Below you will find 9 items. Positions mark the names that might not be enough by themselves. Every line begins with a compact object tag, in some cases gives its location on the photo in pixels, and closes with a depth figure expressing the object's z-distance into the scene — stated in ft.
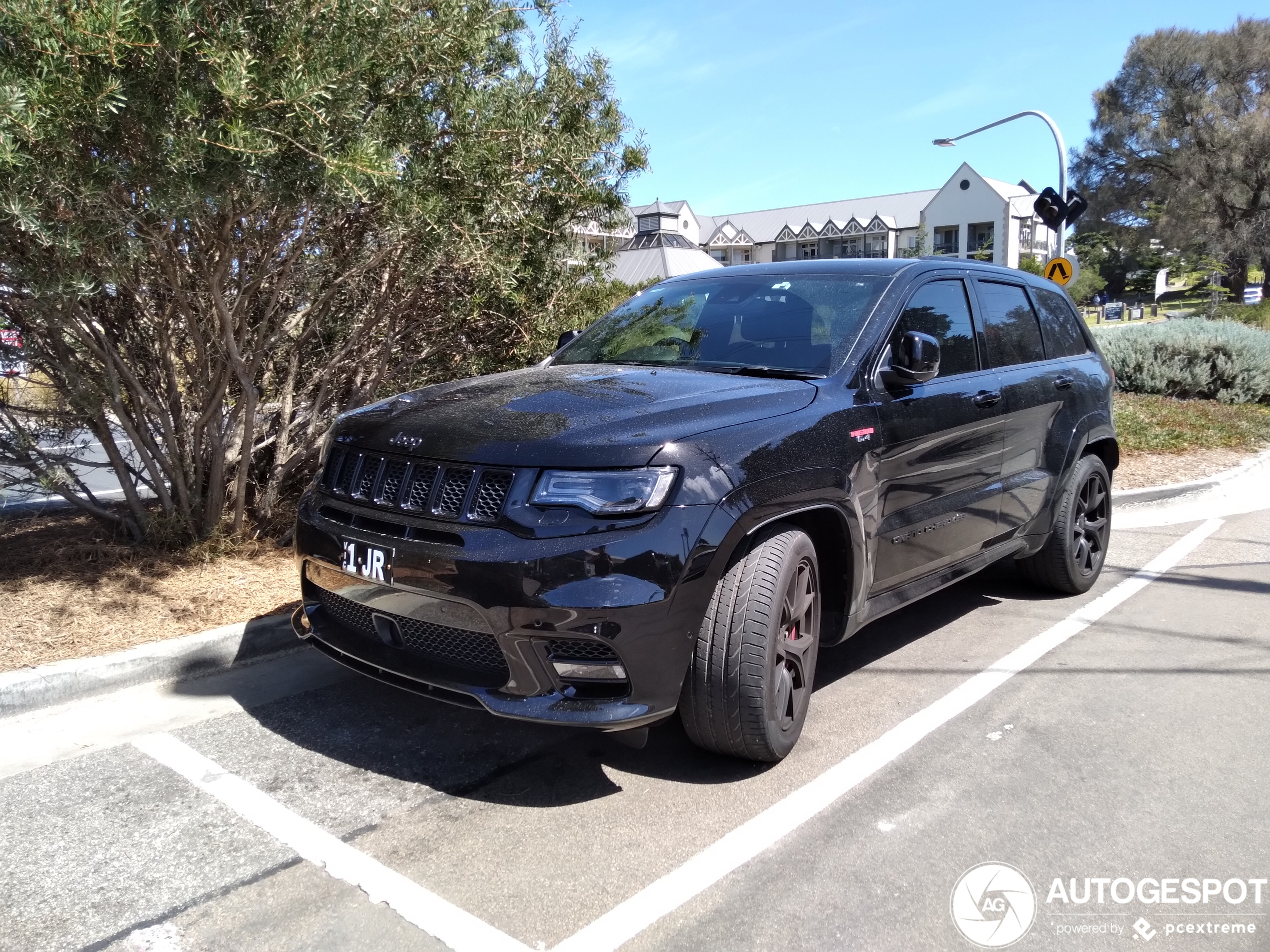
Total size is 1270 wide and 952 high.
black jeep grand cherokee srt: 10.03
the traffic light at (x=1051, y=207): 44.57
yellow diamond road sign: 42.39
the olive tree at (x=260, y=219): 12.47
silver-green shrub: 49.42
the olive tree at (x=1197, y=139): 146.30
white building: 258.37
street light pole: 50.08
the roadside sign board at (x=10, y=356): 16.90
